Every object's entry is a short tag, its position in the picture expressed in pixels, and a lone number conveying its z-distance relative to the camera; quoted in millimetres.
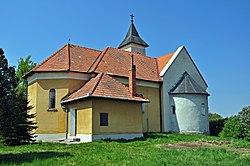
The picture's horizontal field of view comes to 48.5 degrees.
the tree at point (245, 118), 20203
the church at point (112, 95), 20625
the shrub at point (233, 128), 23453
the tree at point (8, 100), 12320
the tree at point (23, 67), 39131
